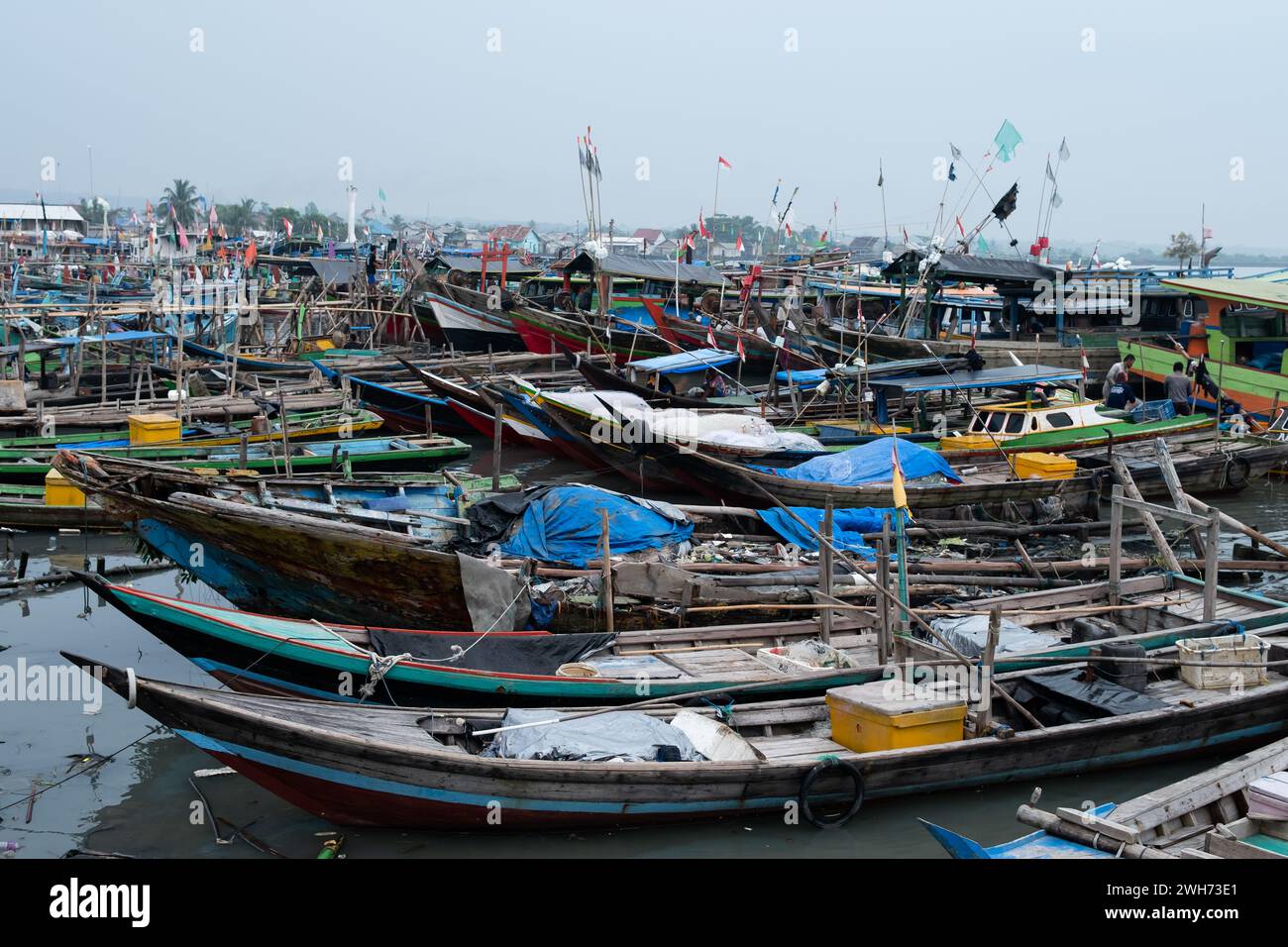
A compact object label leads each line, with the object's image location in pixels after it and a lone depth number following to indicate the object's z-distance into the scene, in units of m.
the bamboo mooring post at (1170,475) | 10.75
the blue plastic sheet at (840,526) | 12.94
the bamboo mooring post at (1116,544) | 10.03
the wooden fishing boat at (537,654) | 8.62
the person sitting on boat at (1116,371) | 22.64
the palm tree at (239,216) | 105.69
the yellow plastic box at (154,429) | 18.20
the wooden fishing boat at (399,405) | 23.03
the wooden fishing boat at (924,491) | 15.45
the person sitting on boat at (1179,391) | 21.77
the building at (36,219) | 67.25
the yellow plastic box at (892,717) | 7.85
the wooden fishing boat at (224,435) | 18.05
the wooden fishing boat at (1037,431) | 17.97
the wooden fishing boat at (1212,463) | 17.67
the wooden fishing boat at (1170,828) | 5.95
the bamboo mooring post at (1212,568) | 9.25
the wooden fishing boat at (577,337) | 29.62
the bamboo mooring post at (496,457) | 13.49
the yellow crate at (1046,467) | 16.45
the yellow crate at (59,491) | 15.73
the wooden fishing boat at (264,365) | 27.27
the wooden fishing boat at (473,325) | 31.80
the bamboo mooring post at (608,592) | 10.07
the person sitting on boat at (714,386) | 24.53
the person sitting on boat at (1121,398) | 21.77
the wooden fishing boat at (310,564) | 10.27
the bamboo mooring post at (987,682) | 8.03
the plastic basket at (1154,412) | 20.25
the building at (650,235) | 86.69
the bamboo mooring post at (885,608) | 8.94
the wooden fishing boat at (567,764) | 7.05
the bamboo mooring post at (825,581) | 9.98
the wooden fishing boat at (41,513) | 15.62
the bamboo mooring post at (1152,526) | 10.90
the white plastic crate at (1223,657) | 9.11
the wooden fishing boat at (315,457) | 17.05
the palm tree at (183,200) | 96.75
